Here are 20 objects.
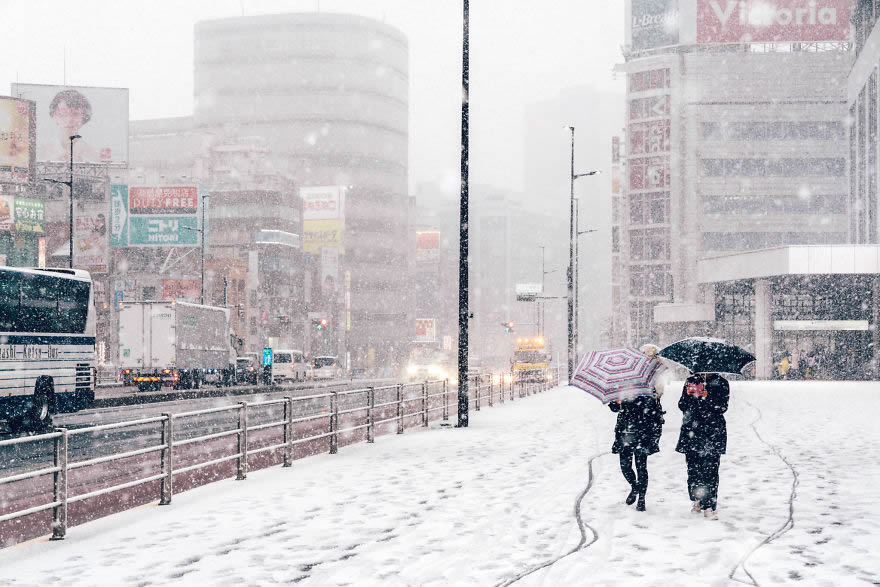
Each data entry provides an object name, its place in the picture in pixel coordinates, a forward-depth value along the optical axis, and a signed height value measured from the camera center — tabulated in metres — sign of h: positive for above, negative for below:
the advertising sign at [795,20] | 96.25 +30.03
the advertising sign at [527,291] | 55.78 +2.07
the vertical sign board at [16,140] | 63.34 +11.88
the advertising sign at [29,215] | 70.00 +7.70
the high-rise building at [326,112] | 150.50 +33.19
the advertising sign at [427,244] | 159.50 +12.79
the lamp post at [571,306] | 49.94 +0.86
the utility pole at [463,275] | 21.78 +1.08
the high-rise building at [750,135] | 98.25 +19.24
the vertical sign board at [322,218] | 120.31 +12.93
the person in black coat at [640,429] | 10.17 -1.12
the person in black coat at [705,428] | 9.67 -1.05
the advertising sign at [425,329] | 160.00 -1.12
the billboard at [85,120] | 78.12 +16.18
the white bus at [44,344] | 20.67 -0.52
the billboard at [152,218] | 70.88 +7.57
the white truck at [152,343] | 42.41 -0.93
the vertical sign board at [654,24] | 104.75 +32.60
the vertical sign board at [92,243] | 75.50 +6.16
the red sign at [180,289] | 88.31 +2.97
